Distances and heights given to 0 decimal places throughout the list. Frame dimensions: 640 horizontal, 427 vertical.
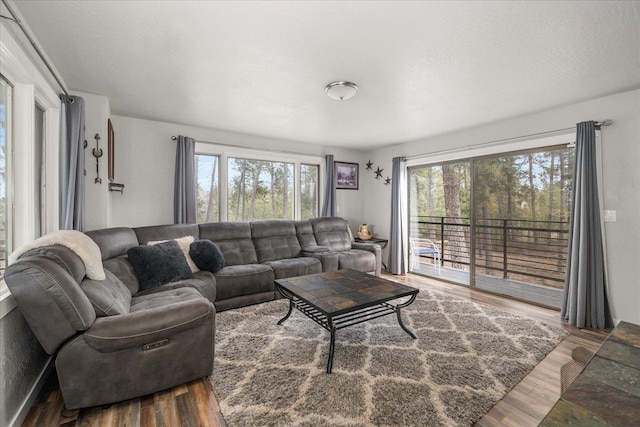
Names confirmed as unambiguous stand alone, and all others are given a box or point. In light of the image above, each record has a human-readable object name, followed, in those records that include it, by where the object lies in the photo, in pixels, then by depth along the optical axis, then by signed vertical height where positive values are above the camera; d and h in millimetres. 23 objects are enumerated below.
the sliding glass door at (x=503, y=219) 3630 -75
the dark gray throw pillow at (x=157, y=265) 2754 -512
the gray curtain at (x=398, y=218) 5082 -75
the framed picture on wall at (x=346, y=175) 5633 +792
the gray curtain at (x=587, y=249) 2898 -371
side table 5340 -519
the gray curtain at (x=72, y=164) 2502 +462
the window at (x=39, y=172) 2291 +354
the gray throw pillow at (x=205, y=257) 3268 -494
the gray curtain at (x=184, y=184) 3842 +413
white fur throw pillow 3244 -385
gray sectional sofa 1495 -685
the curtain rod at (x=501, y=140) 2922 +972
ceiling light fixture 2582 +1163
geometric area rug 1670 -1155
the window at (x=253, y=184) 4289 +504
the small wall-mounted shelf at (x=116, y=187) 3475 +346
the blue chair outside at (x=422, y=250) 5230 -683
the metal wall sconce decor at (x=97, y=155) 2957 +626
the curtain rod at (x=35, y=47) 1548 +1138
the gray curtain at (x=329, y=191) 5254 +433
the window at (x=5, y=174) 1782 +269
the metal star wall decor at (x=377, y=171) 5498 +857
